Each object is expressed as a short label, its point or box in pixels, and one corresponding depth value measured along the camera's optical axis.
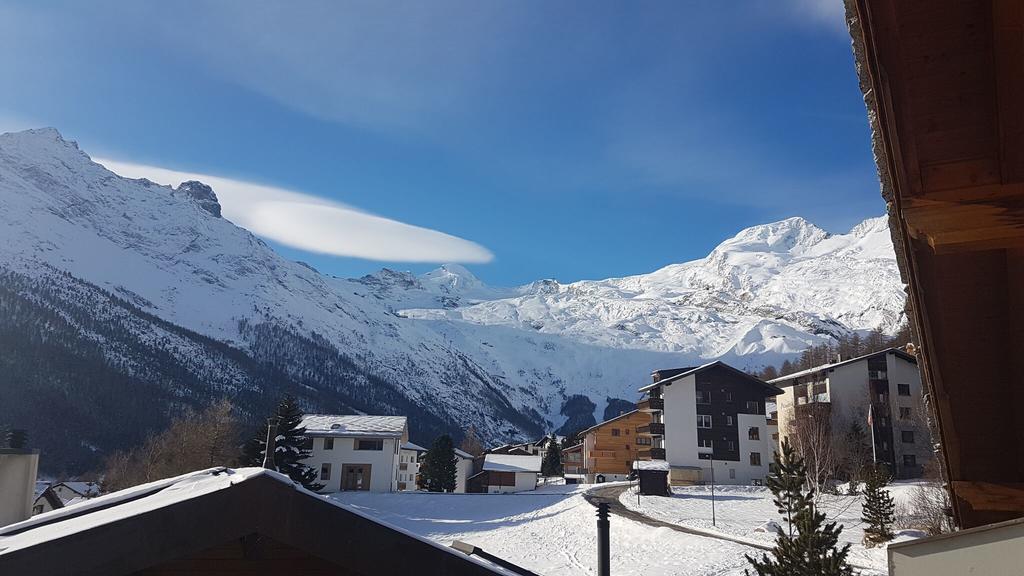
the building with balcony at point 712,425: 58.69
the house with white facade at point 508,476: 73.19
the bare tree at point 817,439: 38.69
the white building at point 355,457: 58.69
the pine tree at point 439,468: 66.25
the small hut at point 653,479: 48.38
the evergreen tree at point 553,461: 98.75
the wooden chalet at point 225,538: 4.63
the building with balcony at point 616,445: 77.44
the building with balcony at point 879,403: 52.16
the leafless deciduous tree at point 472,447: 132.40
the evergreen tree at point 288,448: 44.53
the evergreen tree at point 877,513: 26.11
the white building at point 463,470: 83.55
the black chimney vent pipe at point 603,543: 12.09
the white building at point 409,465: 73.31
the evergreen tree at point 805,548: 16.00
